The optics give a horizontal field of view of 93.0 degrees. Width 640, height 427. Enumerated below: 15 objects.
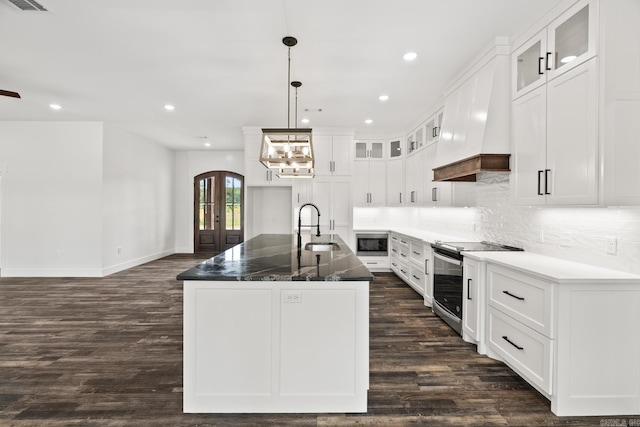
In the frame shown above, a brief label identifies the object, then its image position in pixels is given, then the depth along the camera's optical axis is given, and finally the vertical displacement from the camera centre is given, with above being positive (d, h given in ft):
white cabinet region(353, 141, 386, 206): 20.93 +2.34
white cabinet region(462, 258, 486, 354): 9.26 -2.82
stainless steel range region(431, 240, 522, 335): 10.32 -2.35
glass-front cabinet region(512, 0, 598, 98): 6.90 +4.28
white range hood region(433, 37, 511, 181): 9.71 +3.26
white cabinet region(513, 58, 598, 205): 6.80 +1.84
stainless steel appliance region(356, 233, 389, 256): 19.74 -1.97
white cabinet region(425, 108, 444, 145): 14.75 +4.33
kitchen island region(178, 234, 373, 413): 6.45 -2.86
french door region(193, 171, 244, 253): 28.25 +0.07
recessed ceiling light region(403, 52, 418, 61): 10.24 +5.35
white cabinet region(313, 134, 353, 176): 19.58 +3.61
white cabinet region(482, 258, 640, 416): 6.45 -2.81
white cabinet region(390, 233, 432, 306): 13.53 -2.61
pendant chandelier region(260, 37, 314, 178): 9.22 +2.12
